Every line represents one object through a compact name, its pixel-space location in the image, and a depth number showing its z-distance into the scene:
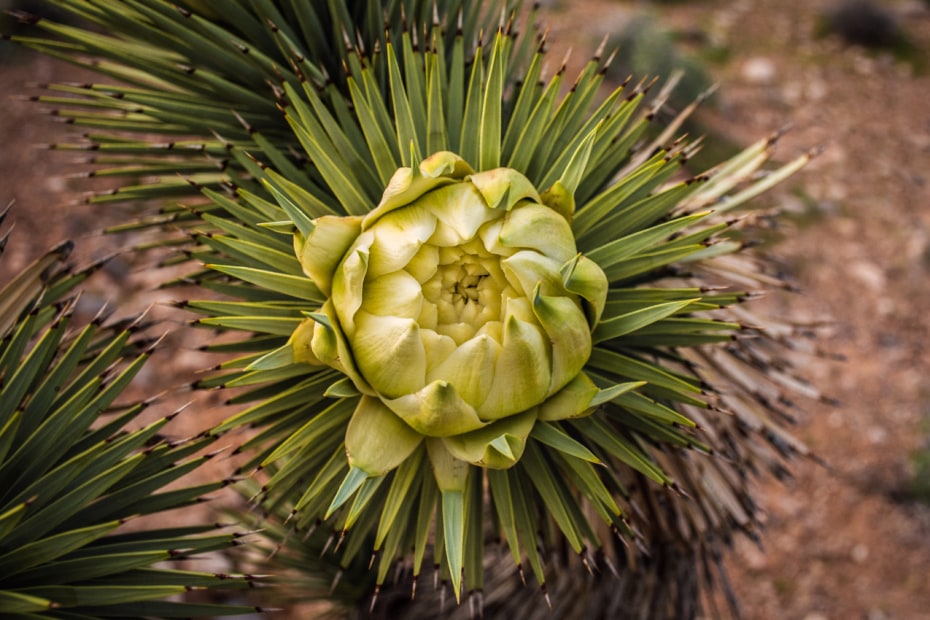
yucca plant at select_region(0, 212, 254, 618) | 0.58
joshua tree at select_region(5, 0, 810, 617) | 0.57
